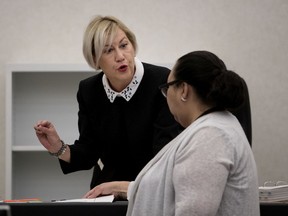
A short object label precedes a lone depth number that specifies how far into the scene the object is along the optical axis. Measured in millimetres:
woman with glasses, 3495
